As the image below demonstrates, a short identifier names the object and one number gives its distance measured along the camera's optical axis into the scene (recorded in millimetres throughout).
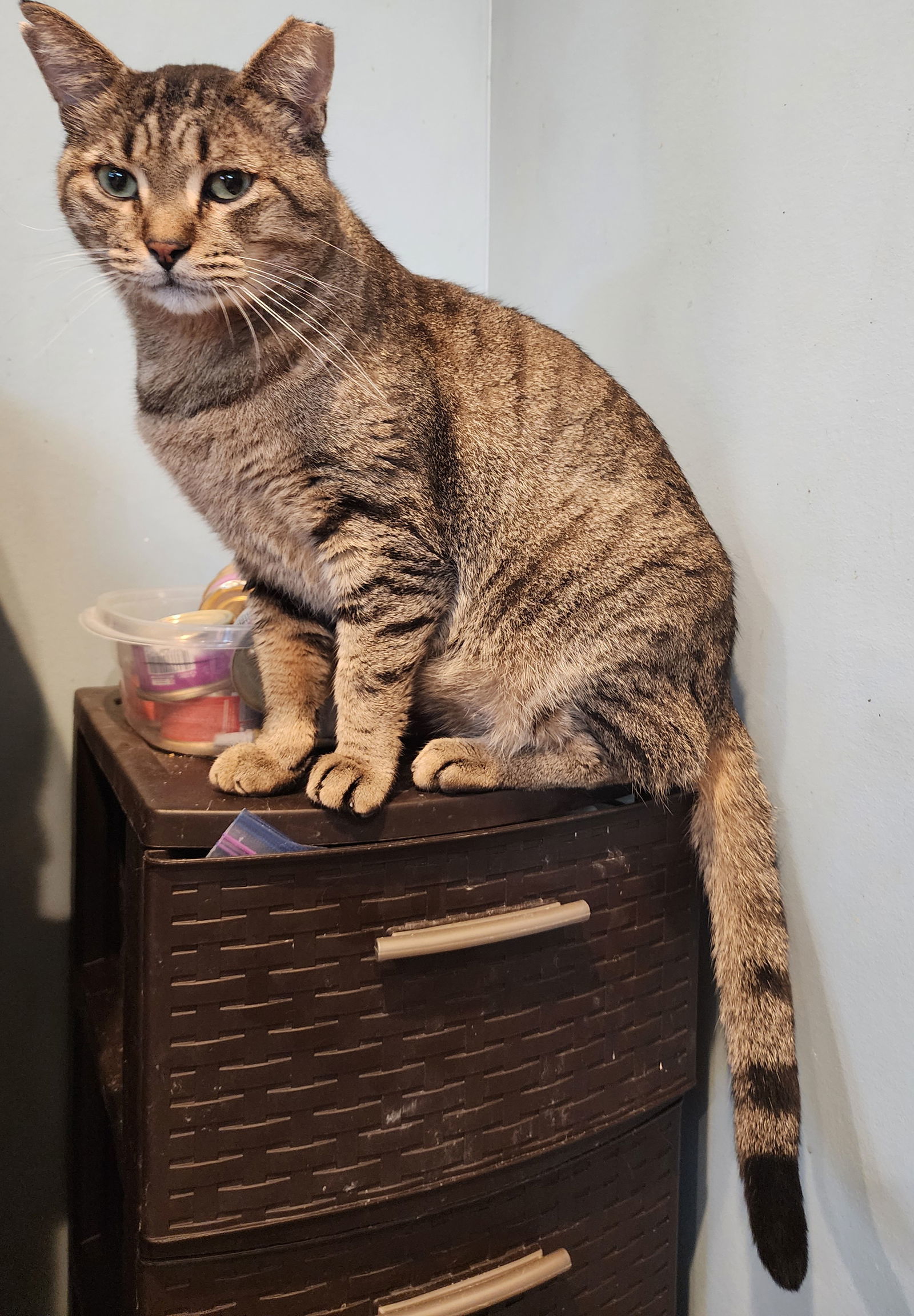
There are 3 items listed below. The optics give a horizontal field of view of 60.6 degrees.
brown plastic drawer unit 633
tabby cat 768
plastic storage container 877
